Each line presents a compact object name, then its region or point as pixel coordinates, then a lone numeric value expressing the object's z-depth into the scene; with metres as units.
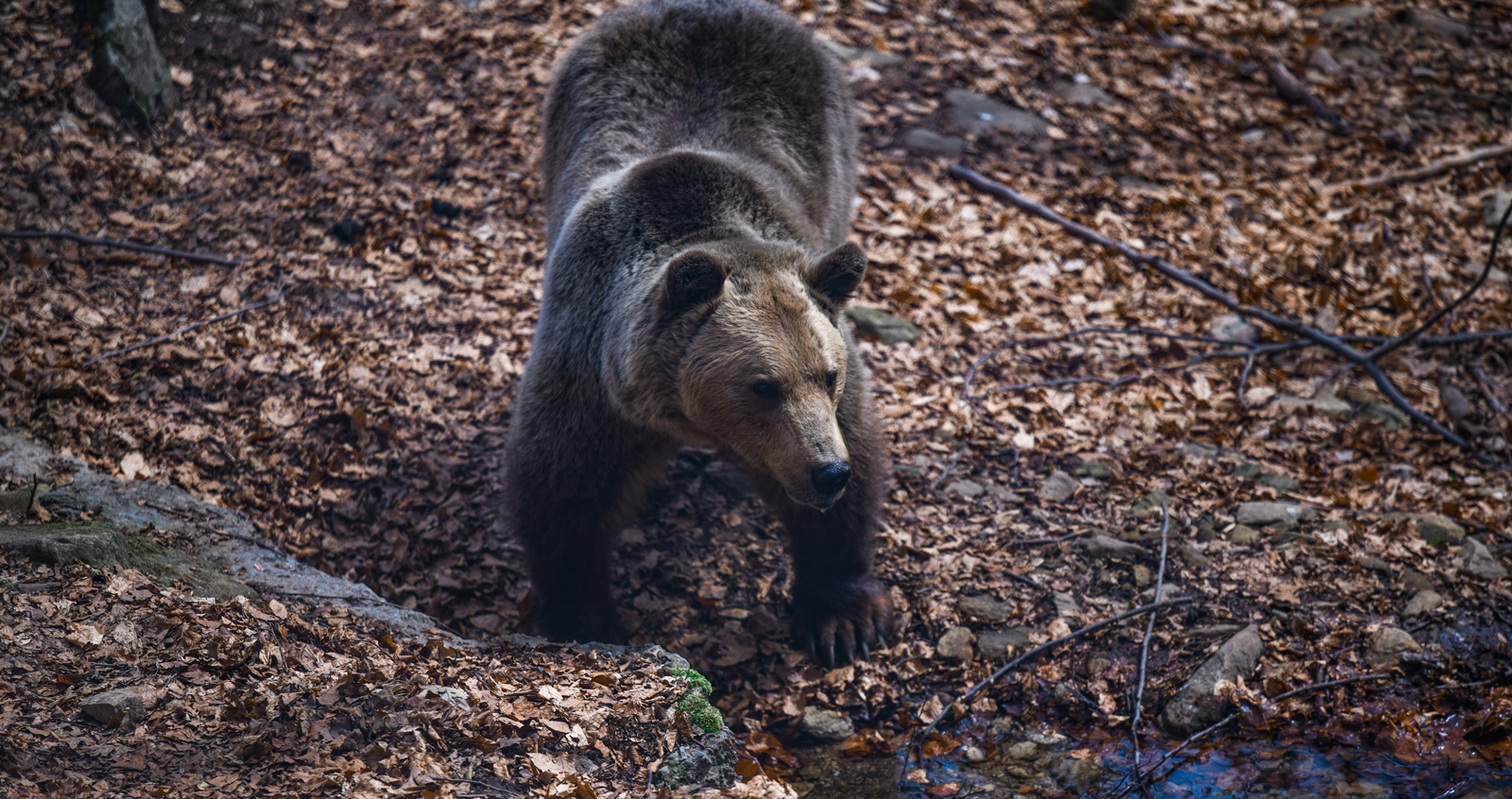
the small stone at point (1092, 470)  13.79
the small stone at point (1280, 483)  13.65
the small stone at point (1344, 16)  24.09
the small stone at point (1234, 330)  16.73
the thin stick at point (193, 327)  13.49
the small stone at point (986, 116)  20.70
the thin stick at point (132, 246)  14.68
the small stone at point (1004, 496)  13.29
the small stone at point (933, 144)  20.03
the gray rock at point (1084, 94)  21.59
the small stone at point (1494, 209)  19.30
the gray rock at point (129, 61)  16.92
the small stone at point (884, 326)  16.06
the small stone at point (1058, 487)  13.38
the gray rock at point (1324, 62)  22.87
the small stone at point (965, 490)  13.37
